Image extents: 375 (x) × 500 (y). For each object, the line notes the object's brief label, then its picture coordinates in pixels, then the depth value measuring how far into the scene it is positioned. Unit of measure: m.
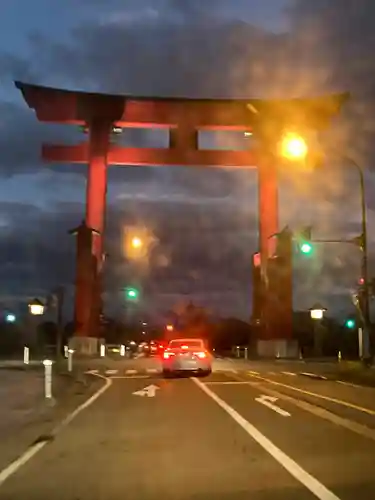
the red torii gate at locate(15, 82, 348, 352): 57.28
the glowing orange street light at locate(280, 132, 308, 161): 25.64
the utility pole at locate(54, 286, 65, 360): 42.88
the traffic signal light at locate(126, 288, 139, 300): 50.00
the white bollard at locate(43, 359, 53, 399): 21.53
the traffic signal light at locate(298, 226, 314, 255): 34.03
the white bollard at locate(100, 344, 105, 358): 59.03
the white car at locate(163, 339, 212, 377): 36.28
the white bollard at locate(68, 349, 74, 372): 36.78
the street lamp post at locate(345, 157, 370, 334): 34.38
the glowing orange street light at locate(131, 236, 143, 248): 39.50
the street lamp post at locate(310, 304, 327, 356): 59.38
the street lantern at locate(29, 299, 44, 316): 47.75
